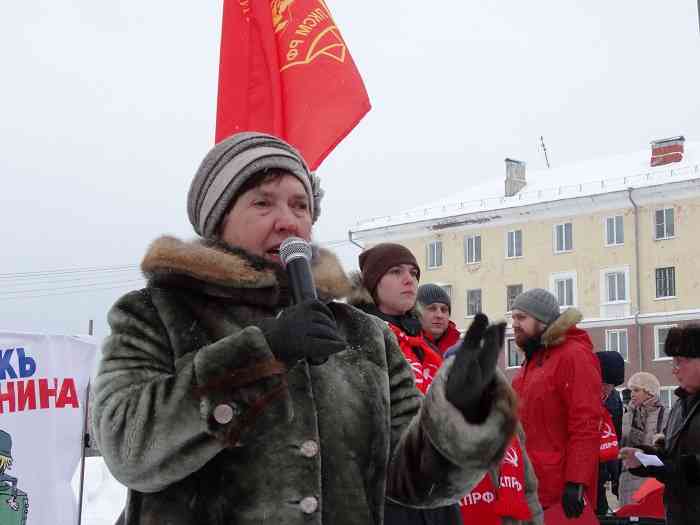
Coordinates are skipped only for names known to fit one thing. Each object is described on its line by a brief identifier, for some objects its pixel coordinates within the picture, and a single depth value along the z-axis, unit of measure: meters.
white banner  5.07
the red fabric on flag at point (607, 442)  5.74
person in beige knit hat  9.03
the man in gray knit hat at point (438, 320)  5.17
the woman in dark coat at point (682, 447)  4.87
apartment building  37.03
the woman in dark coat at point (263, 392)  1.83
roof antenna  59.28
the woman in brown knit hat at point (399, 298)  4.16
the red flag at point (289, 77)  4.76
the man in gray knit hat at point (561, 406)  5.32
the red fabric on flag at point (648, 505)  6.73
